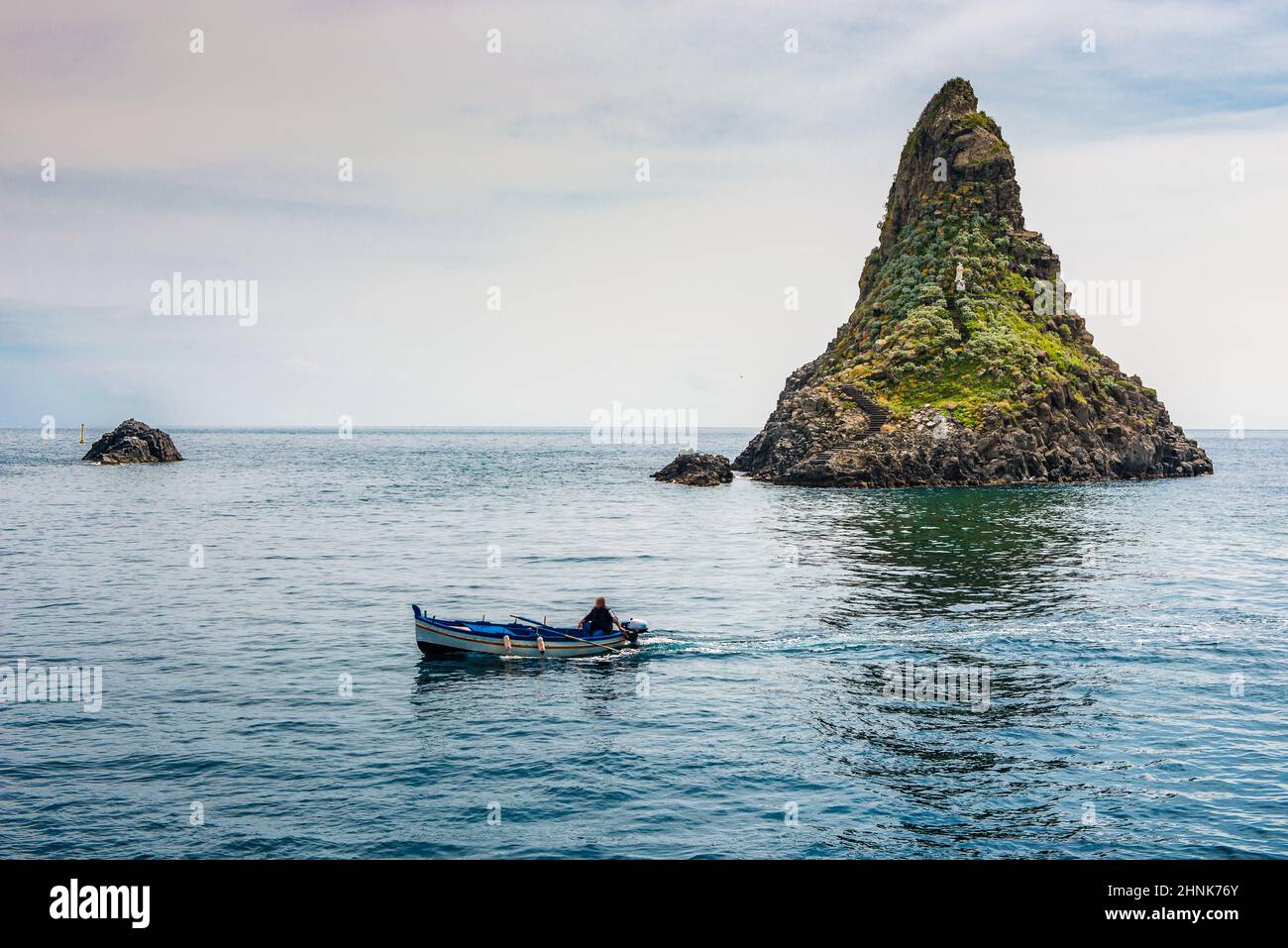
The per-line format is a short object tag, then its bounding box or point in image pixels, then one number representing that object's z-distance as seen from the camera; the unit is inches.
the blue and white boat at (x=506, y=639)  1514.5
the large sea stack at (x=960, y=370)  4813.0
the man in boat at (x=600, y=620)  1584.6
